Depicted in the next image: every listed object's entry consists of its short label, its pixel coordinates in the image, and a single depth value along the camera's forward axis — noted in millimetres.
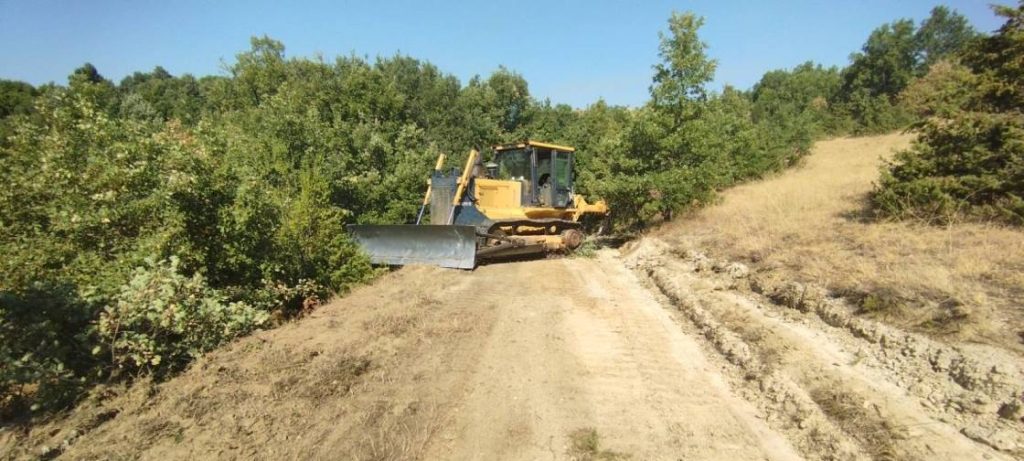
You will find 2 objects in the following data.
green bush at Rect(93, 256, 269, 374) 4480
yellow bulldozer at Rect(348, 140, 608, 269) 10641
